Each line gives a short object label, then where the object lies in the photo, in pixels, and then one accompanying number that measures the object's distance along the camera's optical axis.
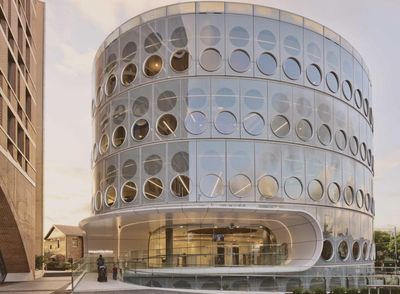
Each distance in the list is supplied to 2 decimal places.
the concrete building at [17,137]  27.97
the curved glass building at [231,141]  33.19
